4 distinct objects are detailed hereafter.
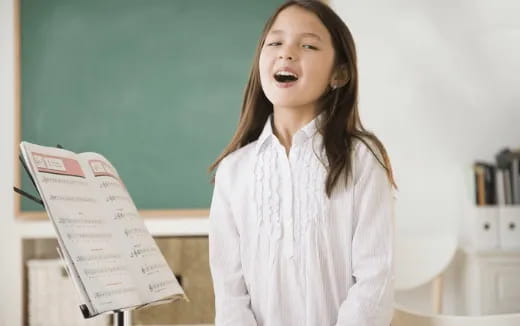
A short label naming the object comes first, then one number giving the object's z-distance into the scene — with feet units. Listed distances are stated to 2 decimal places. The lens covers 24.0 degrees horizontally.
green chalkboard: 13.94
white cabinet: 12.26
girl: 6.93
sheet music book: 6.77
